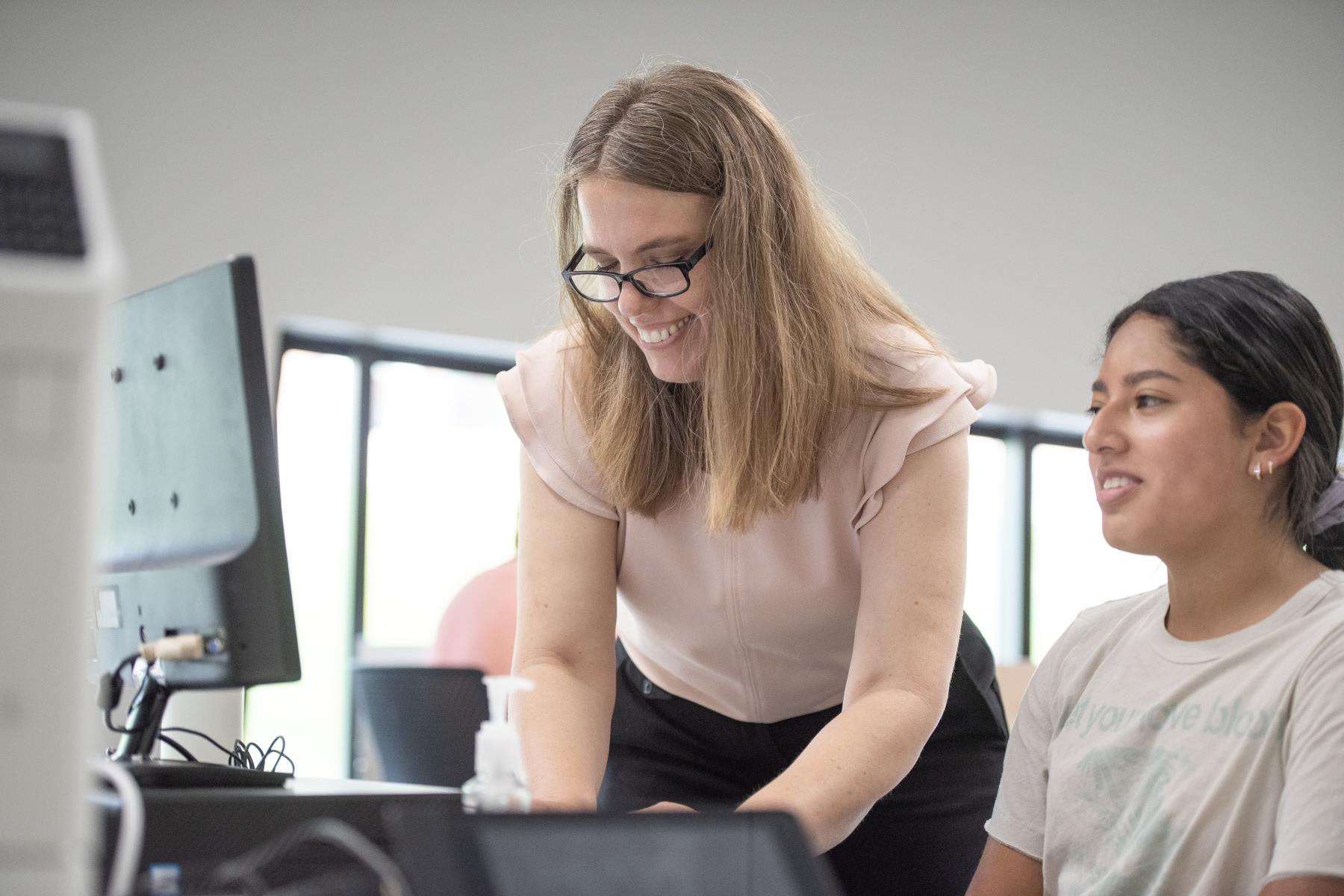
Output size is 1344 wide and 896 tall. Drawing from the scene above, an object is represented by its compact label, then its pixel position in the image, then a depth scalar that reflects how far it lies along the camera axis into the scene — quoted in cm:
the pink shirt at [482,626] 318
